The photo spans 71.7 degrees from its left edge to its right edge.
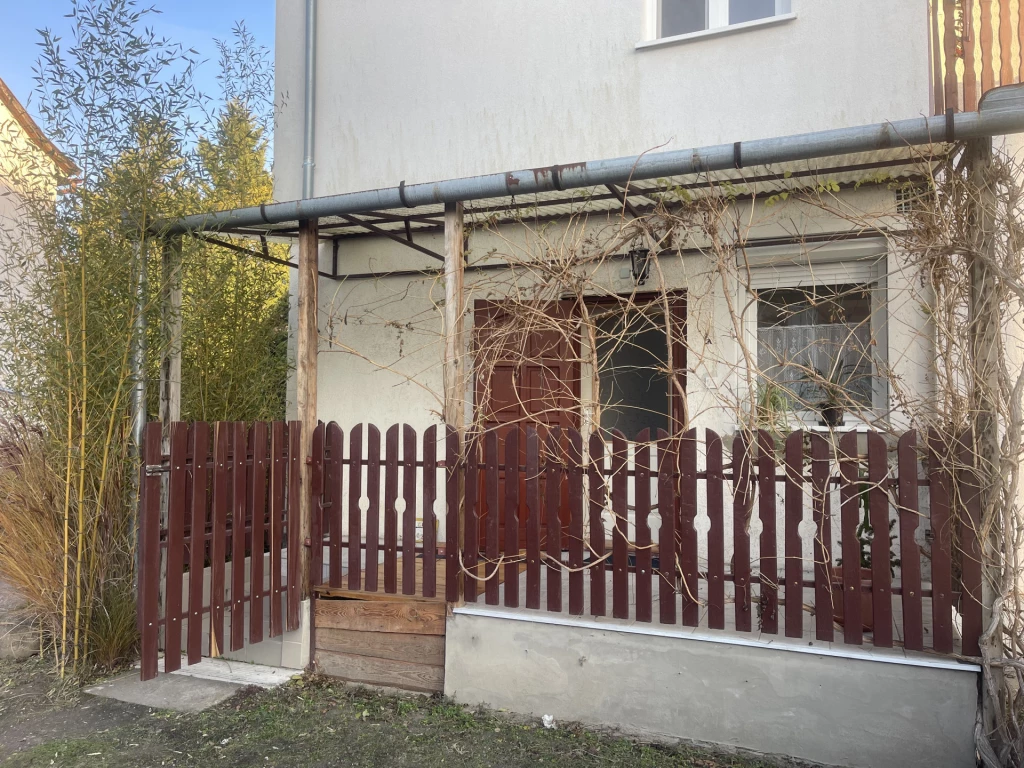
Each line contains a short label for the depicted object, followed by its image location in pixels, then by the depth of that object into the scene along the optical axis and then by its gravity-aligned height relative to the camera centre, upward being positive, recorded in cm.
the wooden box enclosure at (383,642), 433 -142
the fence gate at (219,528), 390 -67
